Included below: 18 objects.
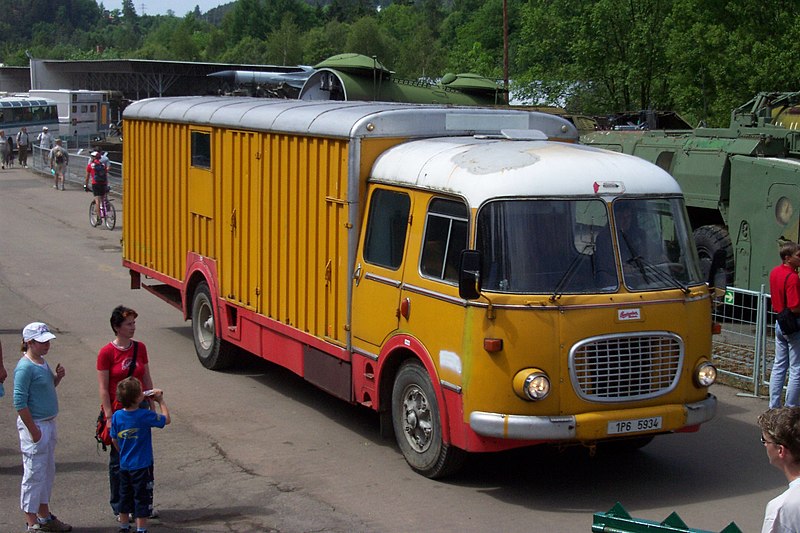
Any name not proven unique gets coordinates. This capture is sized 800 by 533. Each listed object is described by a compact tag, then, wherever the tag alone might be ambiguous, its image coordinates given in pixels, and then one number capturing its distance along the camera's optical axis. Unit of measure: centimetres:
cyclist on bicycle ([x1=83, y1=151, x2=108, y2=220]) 2538
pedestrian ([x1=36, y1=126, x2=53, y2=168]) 3906
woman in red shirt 775
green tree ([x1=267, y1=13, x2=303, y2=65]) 11388
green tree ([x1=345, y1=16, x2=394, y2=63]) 10494
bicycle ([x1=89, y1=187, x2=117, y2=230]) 2609
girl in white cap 752
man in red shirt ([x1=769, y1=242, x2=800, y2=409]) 1049
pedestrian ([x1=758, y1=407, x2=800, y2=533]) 437
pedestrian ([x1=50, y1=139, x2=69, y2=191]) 3412
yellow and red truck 822
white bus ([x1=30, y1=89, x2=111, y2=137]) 5934
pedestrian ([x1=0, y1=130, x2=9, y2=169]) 4219
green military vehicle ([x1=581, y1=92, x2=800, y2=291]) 1532
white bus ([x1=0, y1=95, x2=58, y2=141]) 5325
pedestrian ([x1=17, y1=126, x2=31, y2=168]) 4333
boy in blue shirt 725
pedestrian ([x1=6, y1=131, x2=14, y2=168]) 4244
